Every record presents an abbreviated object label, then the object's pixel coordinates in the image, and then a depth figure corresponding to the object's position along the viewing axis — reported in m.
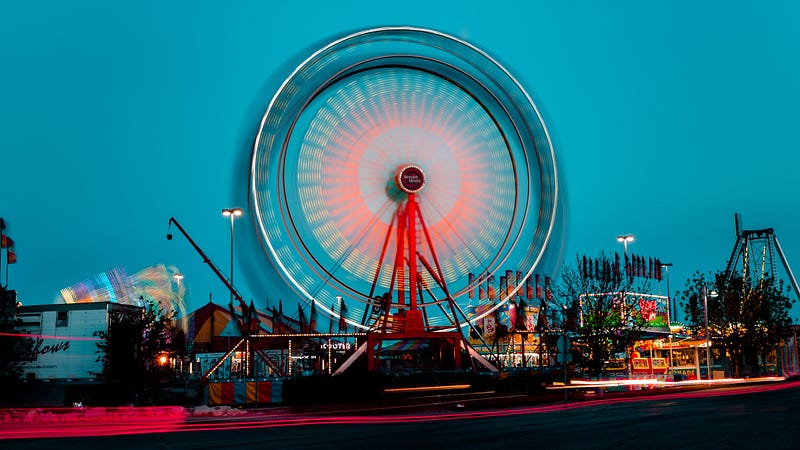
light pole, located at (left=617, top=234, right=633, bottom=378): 58.91
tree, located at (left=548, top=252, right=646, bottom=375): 47.34
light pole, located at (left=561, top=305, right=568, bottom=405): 29.31
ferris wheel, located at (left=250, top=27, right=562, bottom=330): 35.28
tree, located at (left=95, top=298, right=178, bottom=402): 39.50
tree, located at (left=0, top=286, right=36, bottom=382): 40.62
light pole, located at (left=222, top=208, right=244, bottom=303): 39.84
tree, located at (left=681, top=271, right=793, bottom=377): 60.56
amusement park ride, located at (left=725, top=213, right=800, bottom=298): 76.49
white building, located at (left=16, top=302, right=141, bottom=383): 41.00
